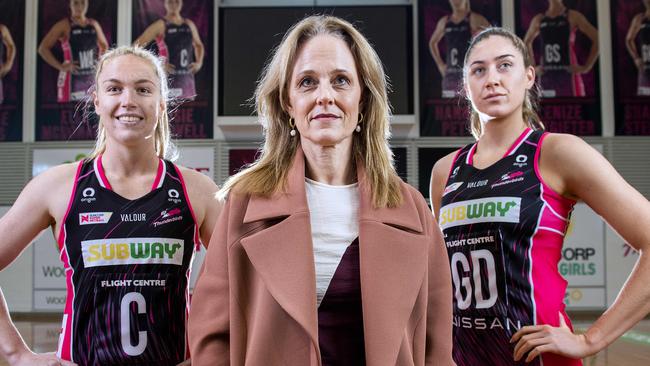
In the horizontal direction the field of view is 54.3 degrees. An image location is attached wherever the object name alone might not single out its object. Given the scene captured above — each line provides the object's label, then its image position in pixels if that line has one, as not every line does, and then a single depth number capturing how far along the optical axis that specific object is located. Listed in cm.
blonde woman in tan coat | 142
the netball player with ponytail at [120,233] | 206
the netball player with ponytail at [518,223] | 190
